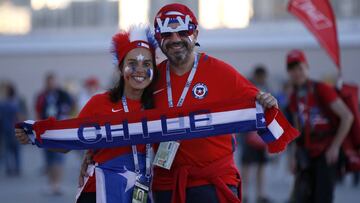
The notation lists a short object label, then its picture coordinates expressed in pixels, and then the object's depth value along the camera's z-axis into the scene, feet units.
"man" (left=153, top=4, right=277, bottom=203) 32.53
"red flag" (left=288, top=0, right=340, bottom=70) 47.73
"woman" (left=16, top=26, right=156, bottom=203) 32.11
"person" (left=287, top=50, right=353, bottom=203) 44.13
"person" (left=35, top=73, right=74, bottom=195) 76.17
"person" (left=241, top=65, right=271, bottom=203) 70.17
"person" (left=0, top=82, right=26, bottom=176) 95.91
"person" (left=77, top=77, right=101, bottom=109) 85.27
